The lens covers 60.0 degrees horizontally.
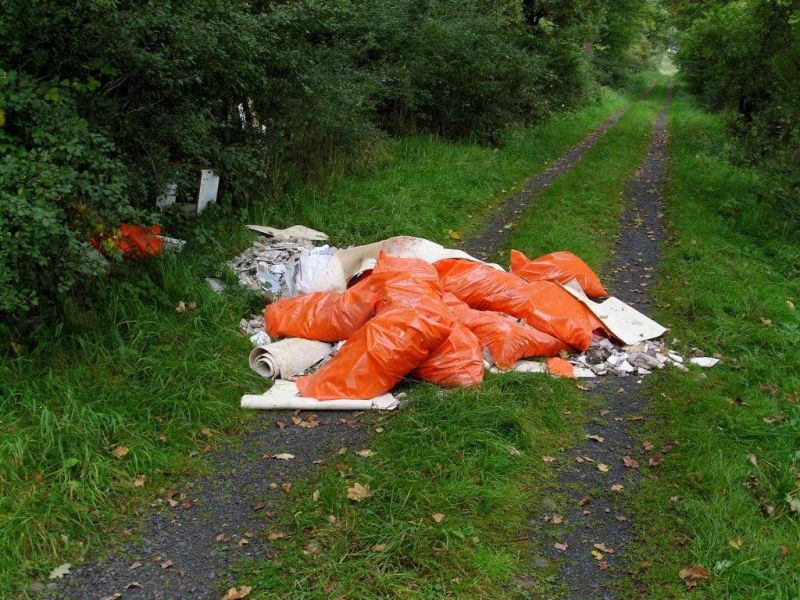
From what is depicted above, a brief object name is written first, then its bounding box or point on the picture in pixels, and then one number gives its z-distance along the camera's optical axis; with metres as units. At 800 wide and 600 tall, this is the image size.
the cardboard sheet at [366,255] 6.22
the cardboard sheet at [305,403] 4.61
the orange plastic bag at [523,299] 5.50
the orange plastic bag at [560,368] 5.12
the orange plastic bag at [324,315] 5.27
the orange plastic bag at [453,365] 4.80
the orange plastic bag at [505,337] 5.18
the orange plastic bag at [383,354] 4.62
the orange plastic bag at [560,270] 6.53
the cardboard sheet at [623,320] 5.69
